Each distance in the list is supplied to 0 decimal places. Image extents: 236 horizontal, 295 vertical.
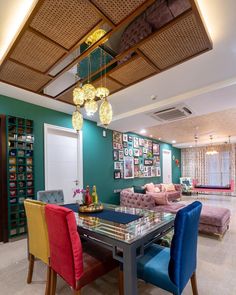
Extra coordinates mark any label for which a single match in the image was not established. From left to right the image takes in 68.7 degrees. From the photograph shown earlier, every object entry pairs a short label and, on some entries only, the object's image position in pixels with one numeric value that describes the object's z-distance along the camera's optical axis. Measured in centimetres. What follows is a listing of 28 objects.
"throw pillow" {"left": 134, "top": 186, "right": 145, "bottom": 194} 548
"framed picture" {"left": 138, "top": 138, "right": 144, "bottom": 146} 688
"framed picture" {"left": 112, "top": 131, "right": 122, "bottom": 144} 563
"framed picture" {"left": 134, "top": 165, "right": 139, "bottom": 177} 647
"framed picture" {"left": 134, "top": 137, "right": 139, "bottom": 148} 663
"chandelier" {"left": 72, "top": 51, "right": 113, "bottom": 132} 205
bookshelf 329
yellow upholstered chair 174
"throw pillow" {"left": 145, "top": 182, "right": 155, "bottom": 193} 622
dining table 135
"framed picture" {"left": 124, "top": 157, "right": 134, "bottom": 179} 598
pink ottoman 323
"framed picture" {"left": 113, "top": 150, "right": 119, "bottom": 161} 554
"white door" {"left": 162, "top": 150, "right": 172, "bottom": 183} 845
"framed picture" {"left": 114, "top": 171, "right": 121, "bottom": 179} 552
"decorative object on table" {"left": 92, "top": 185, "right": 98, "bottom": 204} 256
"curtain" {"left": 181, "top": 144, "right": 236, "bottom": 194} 892
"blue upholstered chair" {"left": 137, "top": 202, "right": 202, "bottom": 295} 133
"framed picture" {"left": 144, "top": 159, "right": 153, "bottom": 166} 706
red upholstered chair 142
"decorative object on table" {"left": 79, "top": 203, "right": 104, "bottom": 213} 223
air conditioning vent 362
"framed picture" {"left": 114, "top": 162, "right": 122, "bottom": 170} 556
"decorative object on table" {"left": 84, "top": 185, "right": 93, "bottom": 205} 245
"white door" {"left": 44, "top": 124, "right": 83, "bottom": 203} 391
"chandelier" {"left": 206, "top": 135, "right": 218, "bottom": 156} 937
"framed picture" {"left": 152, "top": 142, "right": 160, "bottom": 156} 771
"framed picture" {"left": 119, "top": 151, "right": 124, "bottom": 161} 579
